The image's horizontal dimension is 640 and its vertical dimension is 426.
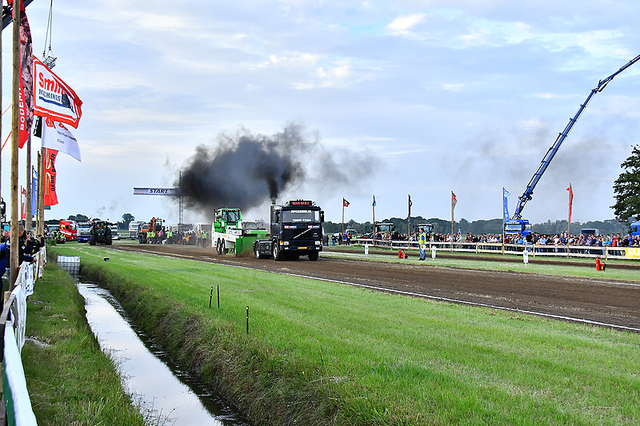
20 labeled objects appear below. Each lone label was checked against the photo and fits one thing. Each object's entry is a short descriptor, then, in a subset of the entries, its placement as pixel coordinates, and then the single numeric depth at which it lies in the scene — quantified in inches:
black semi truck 1449.3
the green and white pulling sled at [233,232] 1688.0
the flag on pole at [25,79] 583.8
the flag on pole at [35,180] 1268.5
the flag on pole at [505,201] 1955.1
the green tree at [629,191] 2551.7
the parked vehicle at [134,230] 4065.5
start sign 4720.5
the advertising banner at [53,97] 611.5
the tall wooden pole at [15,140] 526.0
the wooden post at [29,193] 861.0
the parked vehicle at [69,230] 3203.7
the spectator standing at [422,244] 1475.1
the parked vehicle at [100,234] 2608.3
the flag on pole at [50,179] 1119.0
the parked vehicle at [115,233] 3713.1
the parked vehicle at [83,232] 3139.8
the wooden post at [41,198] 1057.3
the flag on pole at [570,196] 1631.4
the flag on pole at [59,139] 646.5
